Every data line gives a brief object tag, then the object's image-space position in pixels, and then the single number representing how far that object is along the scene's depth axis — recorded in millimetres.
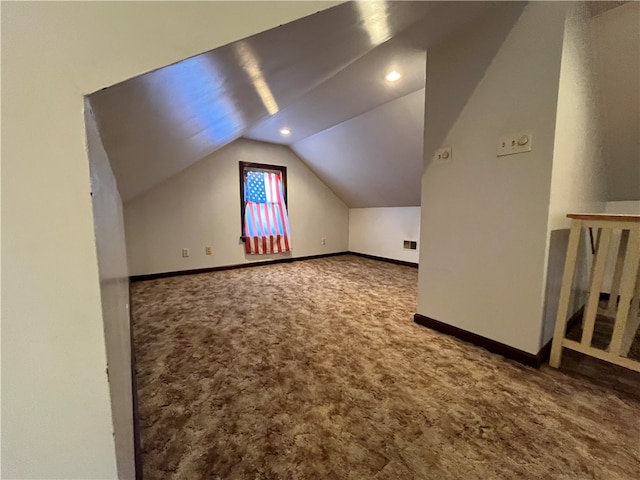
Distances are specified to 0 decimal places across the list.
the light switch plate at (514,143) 1472
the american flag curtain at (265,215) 4336
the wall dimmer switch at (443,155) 1816
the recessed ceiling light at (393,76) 2232
